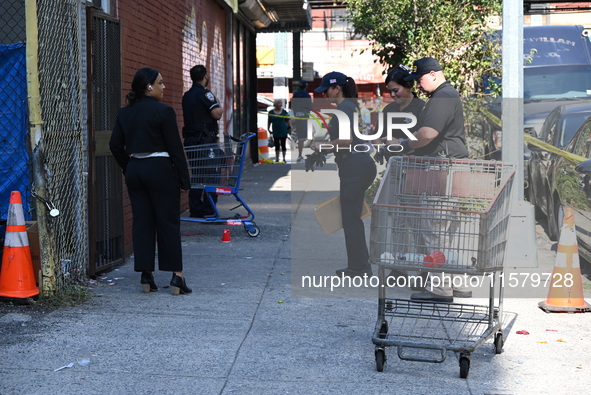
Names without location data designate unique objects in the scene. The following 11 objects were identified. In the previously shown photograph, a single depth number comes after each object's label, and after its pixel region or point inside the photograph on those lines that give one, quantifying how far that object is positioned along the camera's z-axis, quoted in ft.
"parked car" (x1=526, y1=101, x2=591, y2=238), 37.09
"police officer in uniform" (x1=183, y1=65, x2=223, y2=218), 37.04
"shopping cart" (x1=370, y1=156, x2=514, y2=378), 17.73
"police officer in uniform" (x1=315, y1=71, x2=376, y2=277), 27.14
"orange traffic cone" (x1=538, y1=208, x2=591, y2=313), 23.73
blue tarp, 24.45
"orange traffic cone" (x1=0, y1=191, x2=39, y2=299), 23.08
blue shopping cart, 33.91
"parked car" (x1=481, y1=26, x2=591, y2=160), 51.37
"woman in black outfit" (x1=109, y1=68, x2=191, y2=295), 24.44
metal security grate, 26.53
